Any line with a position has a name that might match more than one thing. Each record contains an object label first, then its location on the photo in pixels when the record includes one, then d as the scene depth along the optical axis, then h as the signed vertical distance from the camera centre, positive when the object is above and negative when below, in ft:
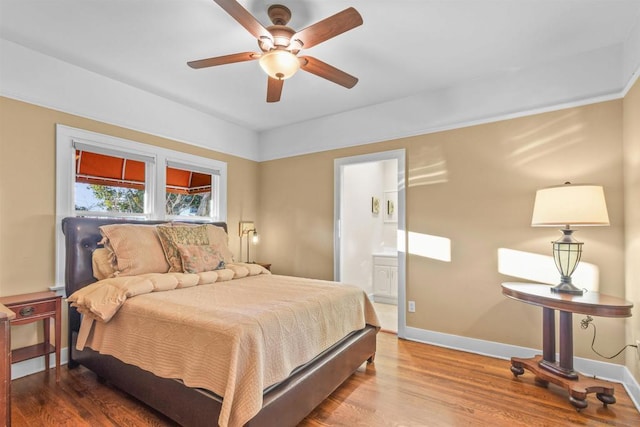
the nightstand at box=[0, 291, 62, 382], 7.48 -2.48
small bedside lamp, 14.65 -0.73
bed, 5.24 -2.93
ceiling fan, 5.72 +3.61
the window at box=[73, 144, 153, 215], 9.91 +1.07
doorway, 13.52 -0.64
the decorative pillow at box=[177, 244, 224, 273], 9.25 -1.34
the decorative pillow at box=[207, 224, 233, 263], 10.67 -0.91
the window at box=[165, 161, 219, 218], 12.57 +1.03
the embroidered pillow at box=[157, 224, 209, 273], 9.32 -0.77
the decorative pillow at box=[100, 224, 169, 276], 8.58 -0.99
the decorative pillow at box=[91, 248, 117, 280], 8.66 -1.39
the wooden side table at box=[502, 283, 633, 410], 6.77 -3.04
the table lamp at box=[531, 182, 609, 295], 7.30 +0.04
